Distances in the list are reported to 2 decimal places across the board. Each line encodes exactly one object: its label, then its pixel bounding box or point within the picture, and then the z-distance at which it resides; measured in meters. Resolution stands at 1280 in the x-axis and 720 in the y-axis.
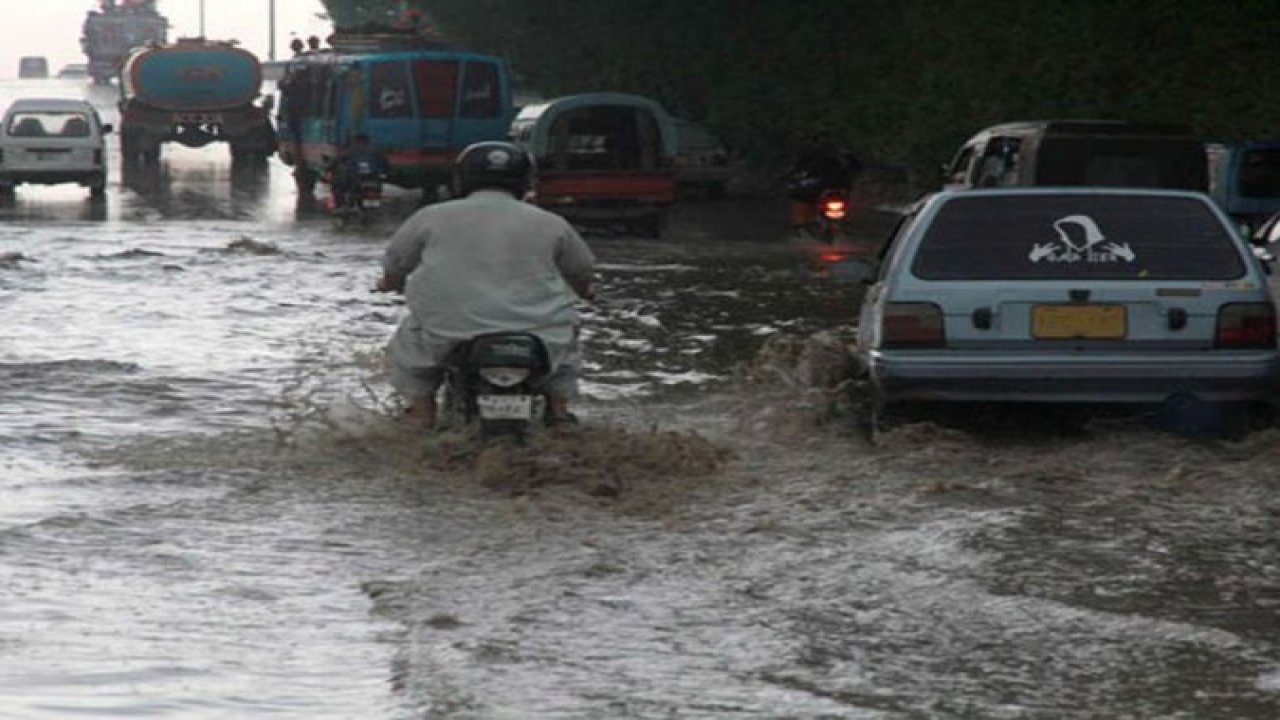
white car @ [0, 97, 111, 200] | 43.47
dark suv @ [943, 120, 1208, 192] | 22.72
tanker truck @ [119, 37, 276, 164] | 59.50
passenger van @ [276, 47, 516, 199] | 43.12
